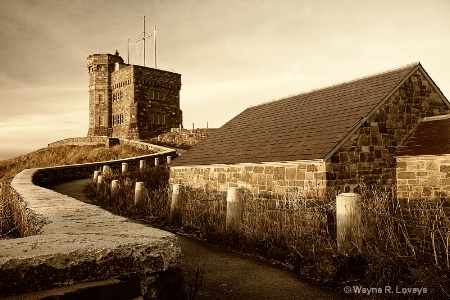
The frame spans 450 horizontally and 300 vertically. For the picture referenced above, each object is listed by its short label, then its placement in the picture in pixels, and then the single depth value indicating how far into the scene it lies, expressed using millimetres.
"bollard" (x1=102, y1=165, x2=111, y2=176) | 17397
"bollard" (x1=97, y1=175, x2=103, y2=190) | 14170
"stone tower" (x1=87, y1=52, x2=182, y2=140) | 42625
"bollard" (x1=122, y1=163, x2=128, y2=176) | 18547
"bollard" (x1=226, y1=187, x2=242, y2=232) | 7055
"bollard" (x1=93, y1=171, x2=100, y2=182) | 16498
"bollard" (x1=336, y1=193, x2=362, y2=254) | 5211
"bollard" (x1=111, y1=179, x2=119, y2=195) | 12778
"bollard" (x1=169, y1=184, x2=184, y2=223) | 9078
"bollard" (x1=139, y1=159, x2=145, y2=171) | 20497
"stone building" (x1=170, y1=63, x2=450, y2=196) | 9562
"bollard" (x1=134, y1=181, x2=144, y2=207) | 10944
